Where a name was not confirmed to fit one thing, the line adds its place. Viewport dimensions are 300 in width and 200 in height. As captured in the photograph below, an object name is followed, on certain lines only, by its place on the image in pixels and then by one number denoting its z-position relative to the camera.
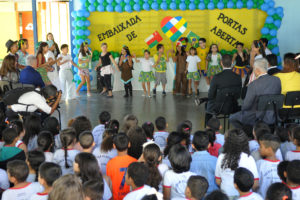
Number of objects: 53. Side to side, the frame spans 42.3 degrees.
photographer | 5.46
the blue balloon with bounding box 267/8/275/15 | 10.47
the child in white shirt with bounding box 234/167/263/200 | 2.68
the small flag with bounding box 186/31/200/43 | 11.34
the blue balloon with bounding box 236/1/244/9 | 10.82
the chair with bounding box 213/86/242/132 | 5.65
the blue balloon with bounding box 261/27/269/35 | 10.52
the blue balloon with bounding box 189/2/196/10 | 11.01
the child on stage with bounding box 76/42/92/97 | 10.45
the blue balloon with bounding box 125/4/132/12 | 11.26
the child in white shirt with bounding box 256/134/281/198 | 3.24
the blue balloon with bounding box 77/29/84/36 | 11.16
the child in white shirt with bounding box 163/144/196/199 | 3.04
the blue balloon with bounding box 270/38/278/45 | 10.45
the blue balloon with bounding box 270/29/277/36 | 10.46
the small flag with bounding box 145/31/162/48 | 11.59
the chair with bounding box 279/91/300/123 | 5.15
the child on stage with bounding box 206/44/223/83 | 10.49
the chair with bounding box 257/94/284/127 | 4.95
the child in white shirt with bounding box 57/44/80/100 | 9.51
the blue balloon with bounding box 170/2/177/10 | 11.05
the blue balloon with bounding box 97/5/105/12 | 11.33
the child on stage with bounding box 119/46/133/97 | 10.44
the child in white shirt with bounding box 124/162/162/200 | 2.72
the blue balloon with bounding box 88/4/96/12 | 11.34
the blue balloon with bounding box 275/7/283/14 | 10.41
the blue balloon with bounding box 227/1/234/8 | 10.88
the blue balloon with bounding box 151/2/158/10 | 11.13
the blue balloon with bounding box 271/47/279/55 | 10.39
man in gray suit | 5.06
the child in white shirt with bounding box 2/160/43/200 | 2.90
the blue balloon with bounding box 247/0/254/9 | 10.74
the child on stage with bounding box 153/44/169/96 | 10.42
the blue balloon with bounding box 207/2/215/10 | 10.95
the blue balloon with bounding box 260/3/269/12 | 10.56
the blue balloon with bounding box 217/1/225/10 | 10.91
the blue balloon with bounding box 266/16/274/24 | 10.46
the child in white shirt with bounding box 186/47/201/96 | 10.38
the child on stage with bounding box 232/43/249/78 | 10.40
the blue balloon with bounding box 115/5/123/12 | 11.31
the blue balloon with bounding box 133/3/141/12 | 11.22
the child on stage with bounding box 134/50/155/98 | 10.41
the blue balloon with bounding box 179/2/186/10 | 11.05
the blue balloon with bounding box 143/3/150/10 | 11.20
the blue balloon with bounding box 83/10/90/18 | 11.20
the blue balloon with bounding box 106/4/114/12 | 11.32
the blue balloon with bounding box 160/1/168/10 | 11.11
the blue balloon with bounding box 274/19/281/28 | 10.48
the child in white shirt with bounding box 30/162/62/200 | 2.77
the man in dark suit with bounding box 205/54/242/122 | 5.66
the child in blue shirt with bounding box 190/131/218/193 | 3.40
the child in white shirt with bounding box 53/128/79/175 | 3.56
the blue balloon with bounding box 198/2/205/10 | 10.96
